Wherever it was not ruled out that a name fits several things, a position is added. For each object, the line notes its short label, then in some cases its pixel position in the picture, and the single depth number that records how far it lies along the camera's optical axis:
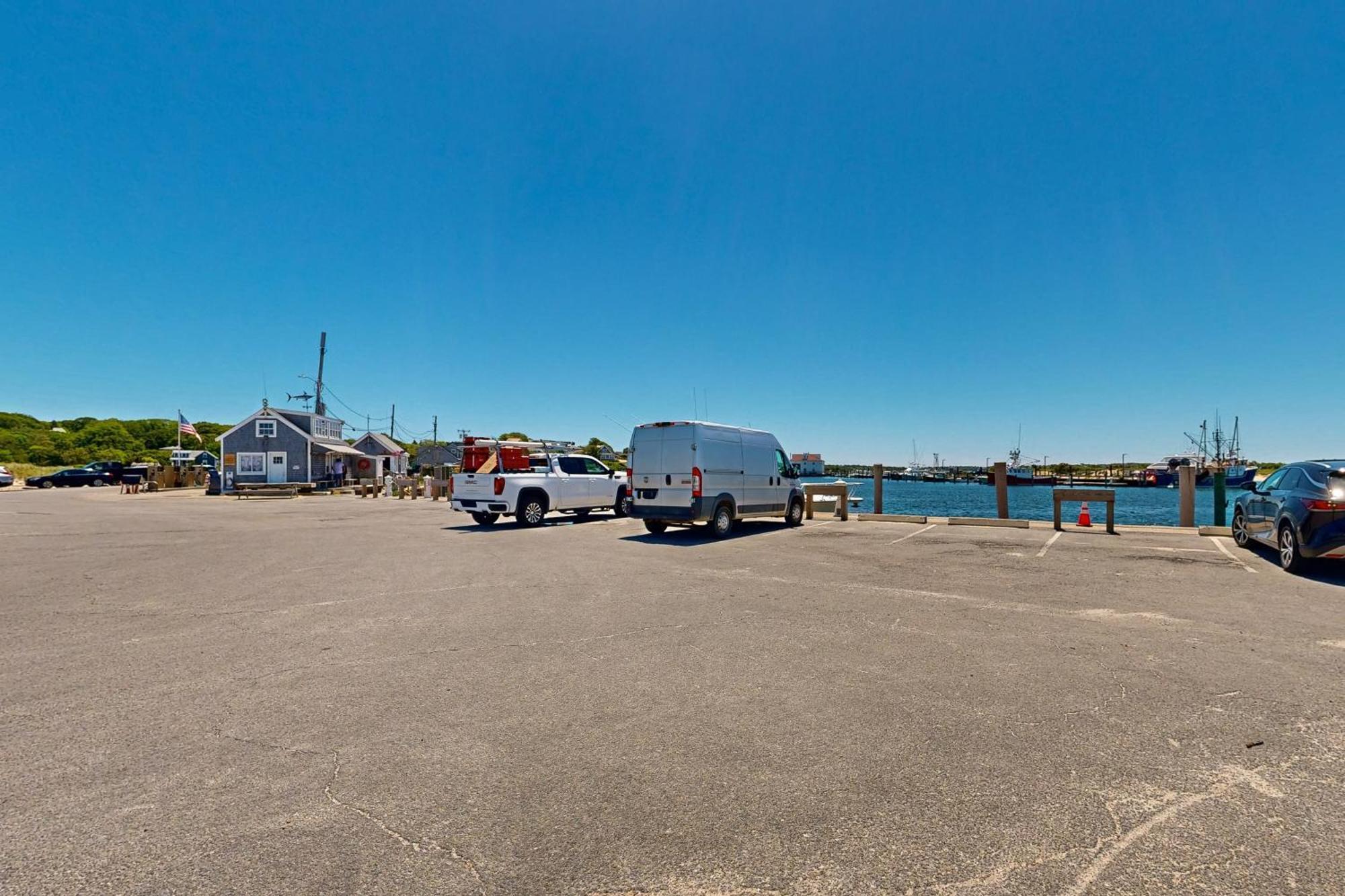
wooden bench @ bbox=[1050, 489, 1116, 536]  13.96
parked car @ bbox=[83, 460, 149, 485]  48.66
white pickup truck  17.27
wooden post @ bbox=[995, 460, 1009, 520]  16.53
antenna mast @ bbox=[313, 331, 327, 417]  58.41
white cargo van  14.42
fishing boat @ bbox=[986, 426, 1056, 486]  117.50
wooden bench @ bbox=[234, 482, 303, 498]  35.53
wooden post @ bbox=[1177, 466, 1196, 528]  14.89
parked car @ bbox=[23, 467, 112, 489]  44.66
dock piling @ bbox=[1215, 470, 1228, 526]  15.77
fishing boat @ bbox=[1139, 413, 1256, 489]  101.75
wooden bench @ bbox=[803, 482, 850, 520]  17.98
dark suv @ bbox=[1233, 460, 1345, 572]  8.95
